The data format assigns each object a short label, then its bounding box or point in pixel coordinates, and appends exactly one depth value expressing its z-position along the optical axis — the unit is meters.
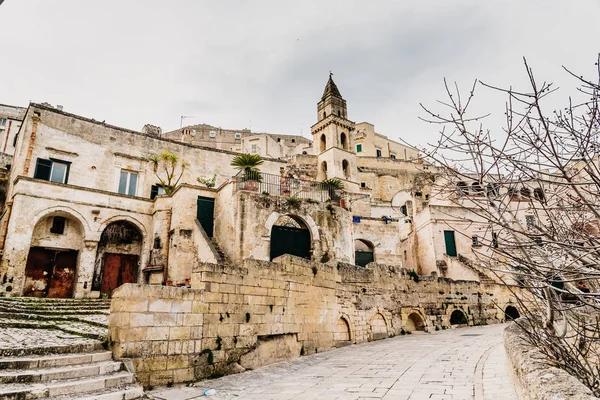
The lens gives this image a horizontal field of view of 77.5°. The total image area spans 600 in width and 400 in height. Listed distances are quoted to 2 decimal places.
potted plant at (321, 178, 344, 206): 19.19
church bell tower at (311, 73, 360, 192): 35.44
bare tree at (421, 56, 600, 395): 2.79
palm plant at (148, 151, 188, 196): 21.45
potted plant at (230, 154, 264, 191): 17.58
